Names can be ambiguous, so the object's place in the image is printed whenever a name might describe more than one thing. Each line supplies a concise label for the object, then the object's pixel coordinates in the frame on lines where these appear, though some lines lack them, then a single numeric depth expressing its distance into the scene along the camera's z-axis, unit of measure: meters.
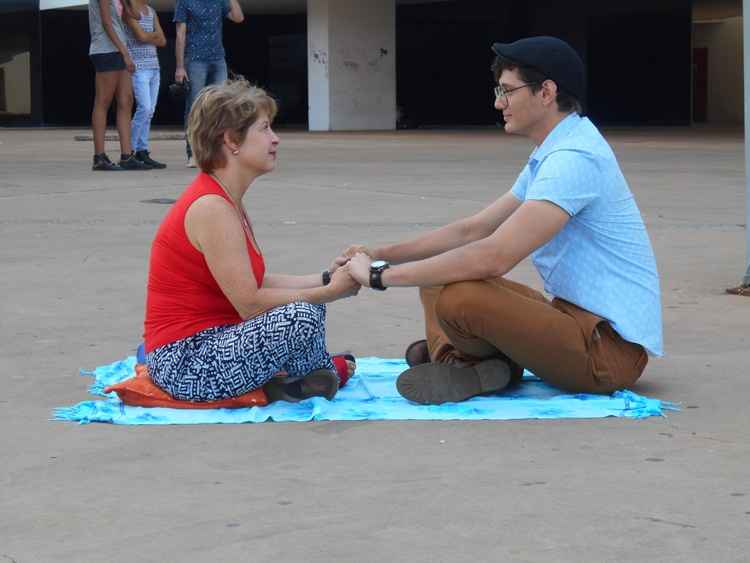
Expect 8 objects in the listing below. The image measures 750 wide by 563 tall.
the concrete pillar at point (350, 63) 36.43
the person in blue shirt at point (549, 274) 6.10
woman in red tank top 6.13
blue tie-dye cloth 6.08
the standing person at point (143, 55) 17.61
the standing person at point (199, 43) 18.26
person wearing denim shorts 17.12
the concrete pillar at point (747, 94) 9.15
